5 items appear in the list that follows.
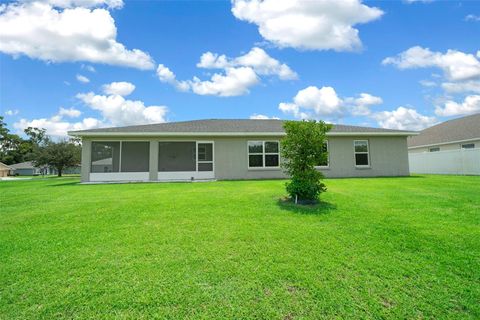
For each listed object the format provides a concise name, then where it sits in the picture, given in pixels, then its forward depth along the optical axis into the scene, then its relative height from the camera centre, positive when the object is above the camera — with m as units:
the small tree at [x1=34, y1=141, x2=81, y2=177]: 26.33 +2.19
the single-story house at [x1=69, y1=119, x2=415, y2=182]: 14.14 +1.20
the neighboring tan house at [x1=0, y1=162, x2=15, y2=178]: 38.94 +1.00
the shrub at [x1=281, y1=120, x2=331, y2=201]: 6.77 +0.47
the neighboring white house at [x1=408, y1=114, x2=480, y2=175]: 16.80 +1.81
